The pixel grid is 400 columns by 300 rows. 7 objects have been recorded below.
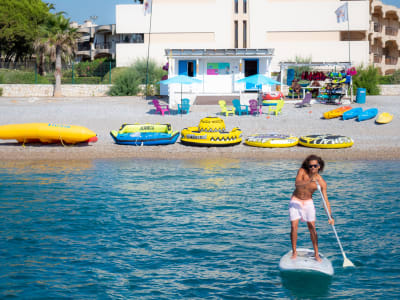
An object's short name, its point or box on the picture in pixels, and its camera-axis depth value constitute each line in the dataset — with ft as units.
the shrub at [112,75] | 143.30
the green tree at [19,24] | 182.80
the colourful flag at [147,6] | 161.27
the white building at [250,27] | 168.86
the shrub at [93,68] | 172.96
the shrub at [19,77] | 135.44
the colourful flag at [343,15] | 137.18
